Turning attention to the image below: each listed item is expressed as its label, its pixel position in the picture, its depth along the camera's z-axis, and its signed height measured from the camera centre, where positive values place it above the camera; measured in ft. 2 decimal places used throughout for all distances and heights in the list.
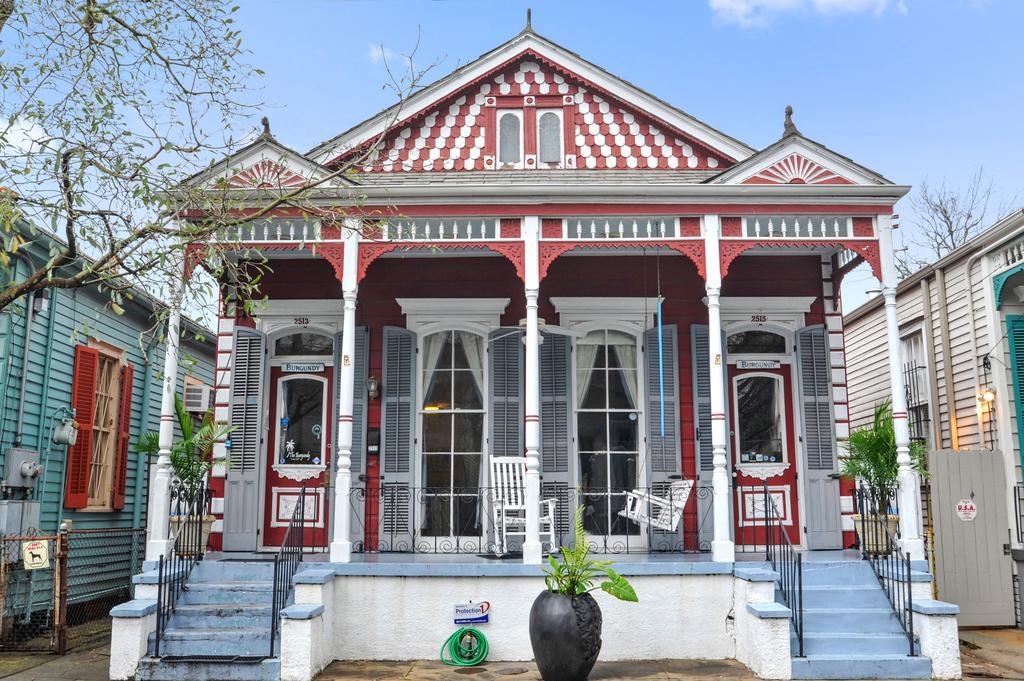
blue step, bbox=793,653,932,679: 25.49 -4.54
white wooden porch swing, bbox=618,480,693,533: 32.76 -0.23
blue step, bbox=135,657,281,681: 25.44 -4.65
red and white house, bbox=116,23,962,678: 35.40 +5.13
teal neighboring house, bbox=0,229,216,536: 33.94 +3.90
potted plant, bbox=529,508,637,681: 24.47 -3.12
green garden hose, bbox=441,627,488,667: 27.61 -4.39
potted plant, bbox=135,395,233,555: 32.32 +1.18
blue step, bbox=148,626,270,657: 26.68 -4.13
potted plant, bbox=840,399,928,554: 30.86 +0.89
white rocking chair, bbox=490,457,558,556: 32.01 +0.05
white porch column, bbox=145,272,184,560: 29.66 +0.89
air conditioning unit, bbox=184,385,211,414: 52.03 +5.46
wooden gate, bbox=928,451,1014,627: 36.06 -1.35
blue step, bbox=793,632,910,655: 26.27 -4.06
